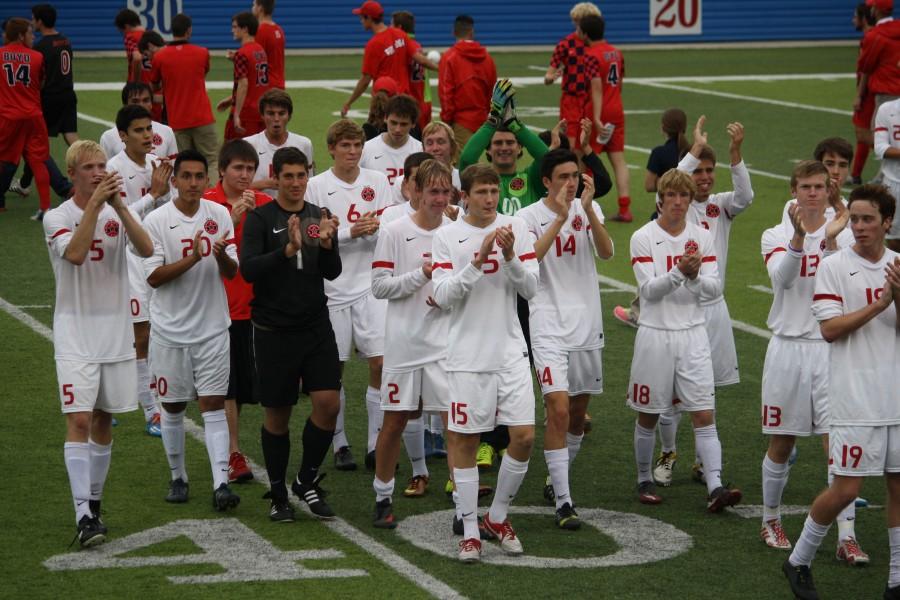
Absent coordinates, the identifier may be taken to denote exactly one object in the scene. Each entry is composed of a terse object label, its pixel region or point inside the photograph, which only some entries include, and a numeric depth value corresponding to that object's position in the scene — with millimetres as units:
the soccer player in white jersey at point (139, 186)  20672
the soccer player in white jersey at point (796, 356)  15758
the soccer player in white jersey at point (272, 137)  22062
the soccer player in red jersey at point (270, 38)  38687
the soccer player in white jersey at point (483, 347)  15281
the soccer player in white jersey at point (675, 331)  16969
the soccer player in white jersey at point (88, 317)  15625
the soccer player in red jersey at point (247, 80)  35437
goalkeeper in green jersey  18578
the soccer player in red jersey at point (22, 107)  34031
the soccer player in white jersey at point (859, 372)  13805
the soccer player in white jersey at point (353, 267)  18906
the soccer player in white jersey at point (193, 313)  16984
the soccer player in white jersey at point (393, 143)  21469
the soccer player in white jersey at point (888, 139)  27344
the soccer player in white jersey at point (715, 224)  18344
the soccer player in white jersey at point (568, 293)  16687
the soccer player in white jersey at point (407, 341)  16453
